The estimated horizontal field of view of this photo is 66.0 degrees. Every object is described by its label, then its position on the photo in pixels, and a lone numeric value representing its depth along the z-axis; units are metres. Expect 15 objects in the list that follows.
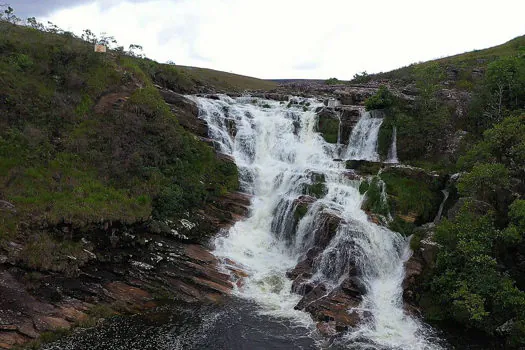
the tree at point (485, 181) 21.66
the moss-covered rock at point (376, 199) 27.45
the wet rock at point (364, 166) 30.77
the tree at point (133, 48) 43.70
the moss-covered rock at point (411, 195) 26.98
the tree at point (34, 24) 37.95
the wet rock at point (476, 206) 22.52
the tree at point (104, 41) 40.09
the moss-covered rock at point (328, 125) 37.59
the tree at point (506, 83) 32.09
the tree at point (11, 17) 35.62
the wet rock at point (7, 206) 21.88
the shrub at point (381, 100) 36.56
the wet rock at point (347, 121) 37.09
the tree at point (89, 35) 39.78
